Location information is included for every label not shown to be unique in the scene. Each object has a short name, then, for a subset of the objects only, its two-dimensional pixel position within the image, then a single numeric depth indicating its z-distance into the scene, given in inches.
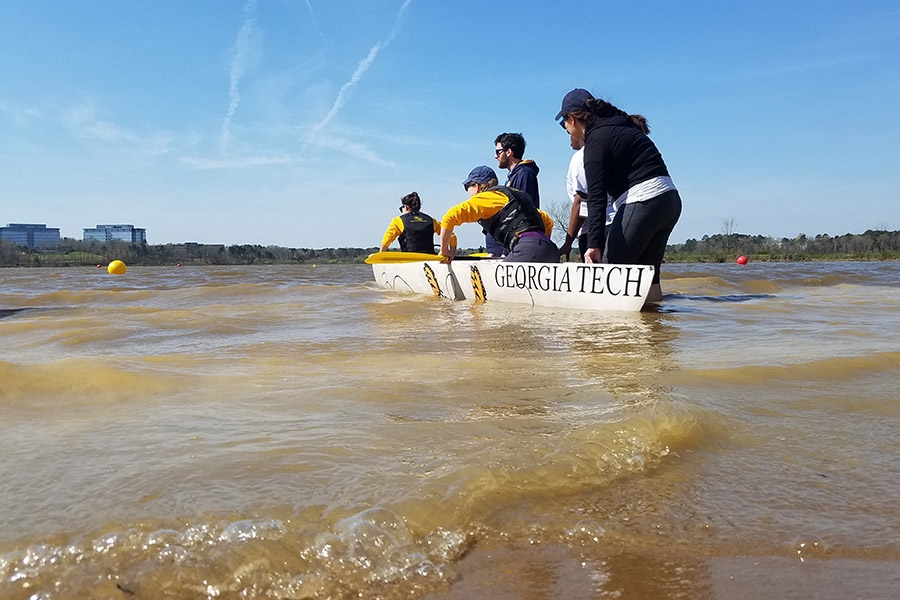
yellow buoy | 808.3
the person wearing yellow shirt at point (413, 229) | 377.7
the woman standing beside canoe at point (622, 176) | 202.1
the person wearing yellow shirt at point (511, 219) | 250.4
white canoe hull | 201.6
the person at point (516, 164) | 294.0
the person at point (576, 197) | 253.8
